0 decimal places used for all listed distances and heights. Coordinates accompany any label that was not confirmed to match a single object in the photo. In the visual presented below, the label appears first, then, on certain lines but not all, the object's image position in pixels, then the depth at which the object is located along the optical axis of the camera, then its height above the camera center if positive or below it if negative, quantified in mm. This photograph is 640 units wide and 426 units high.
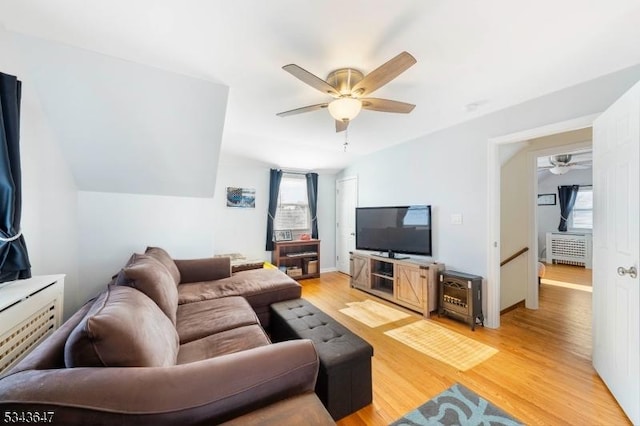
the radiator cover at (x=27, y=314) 1289 -624
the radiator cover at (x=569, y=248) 5827 -741
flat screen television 3416 -194
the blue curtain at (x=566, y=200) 6328 +497
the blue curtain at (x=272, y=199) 4844 +319
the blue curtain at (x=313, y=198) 5289 +389
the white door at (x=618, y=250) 1486 -217
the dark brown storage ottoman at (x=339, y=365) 1485 -938
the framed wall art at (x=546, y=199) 6715 +538
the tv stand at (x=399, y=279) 3078 -906
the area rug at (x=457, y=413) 1500 -1263
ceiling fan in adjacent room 5036 +1213
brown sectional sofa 733 -586
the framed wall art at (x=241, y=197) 4527 +339
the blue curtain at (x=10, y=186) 1512 +167
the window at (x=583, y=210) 6254 +237
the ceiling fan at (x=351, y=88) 1628 +971
